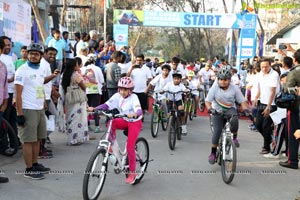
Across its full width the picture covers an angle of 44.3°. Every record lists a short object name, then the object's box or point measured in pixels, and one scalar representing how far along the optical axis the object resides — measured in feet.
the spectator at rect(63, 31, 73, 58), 39.09
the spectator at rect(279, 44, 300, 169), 20.42
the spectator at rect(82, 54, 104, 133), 28.58
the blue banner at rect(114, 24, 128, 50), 64.13
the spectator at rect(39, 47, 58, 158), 21.89
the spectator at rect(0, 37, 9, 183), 17.01
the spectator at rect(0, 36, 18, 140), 21.94
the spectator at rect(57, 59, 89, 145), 24.17
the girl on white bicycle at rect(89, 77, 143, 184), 16.75
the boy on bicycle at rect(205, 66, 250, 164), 19.57
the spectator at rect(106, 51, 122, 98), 30.48
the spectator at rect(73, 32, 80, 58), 42.02
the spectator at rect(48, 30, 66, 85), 36.99
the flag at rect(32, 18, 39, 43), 46.59
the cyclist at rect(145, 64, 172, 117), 29.89
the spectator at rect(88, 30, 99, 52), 37.85
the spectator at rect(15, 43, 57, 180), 17.12
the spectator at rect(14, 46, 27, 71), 23.52
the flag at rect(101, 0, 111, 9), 69.61
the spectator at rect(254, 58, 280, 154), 23.94
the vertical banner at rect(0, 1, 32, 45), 29.68
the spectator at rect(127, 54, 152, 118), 31.83
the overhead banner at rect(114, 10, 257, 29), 63.72
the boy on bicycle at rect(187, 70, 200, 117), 37.51
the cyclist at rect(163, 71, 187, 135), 27.14
